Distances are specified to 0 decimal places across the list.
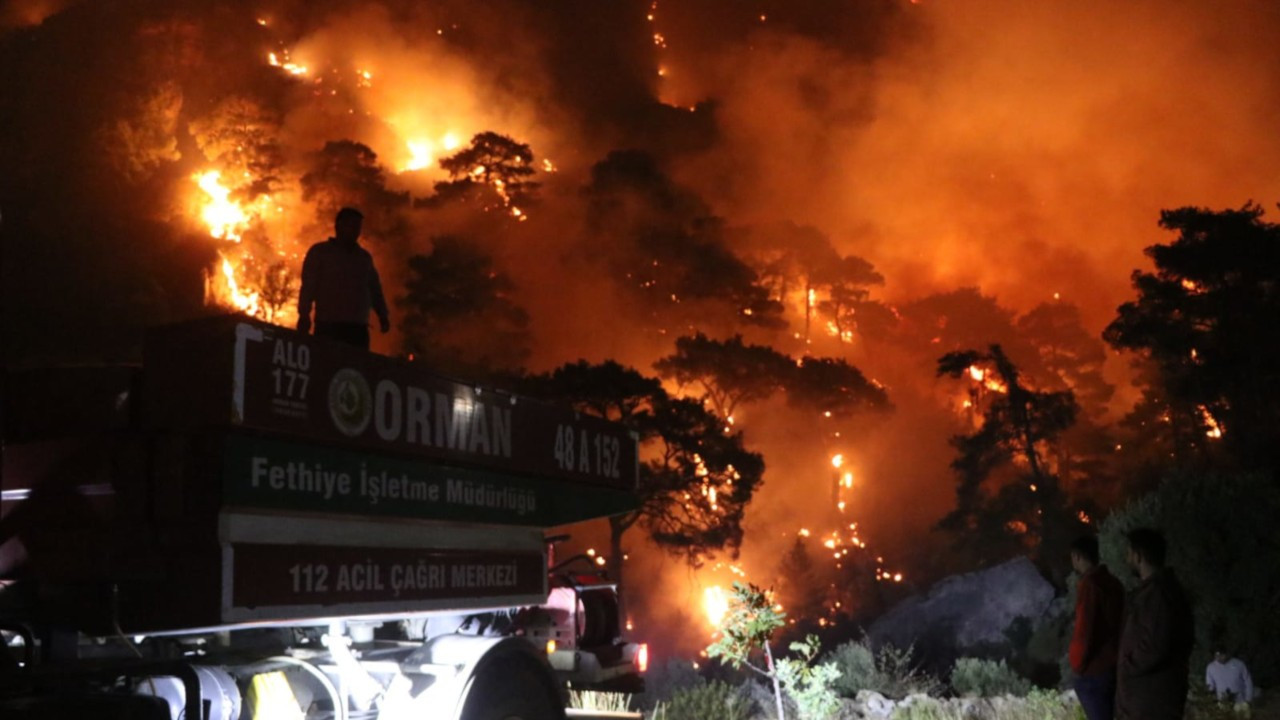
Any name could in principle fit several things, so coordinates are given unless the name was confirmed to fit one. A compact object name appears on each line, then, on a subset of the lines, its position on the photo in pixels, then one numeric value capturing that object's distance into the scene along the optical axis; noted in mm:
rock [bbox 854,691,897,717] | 11554
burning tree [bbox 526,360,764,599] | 27859
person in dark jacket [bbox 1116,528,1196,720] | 5664
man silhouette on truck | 6355
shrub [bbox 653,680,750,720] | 11234
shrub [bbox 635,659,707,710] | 13888
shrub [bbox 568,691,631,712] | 9938
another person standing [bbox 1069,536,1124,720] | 6301
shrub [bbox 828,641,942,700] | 14398
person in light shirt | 11430
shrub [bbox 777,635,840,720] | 10523
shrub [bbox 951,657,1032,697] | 14766
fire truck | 3771
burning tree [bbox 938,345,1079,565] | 30766
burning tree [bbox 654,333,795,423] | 37062
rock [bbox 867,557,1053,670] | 22938
